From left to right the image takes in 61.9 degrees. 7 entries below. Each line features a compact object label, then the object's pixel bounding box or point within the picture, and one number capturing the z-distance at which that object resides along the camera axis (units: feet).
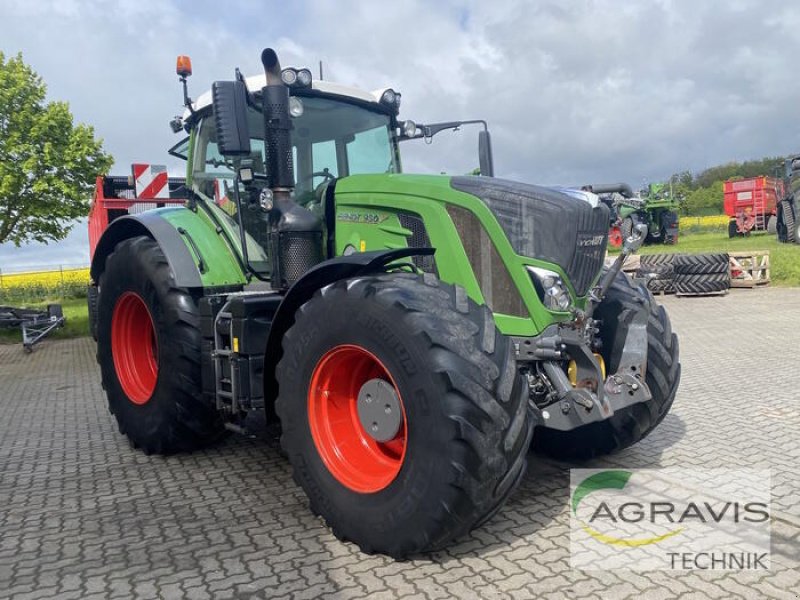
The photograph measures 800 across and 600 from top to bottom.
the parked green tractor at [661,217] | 91.25
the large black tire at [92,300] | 31.23
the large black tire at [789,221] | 75.15
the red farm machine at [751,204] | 97.55
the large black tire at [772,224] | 99.61
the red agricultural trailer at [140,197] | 33.47
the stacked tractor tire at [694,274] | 47.14
